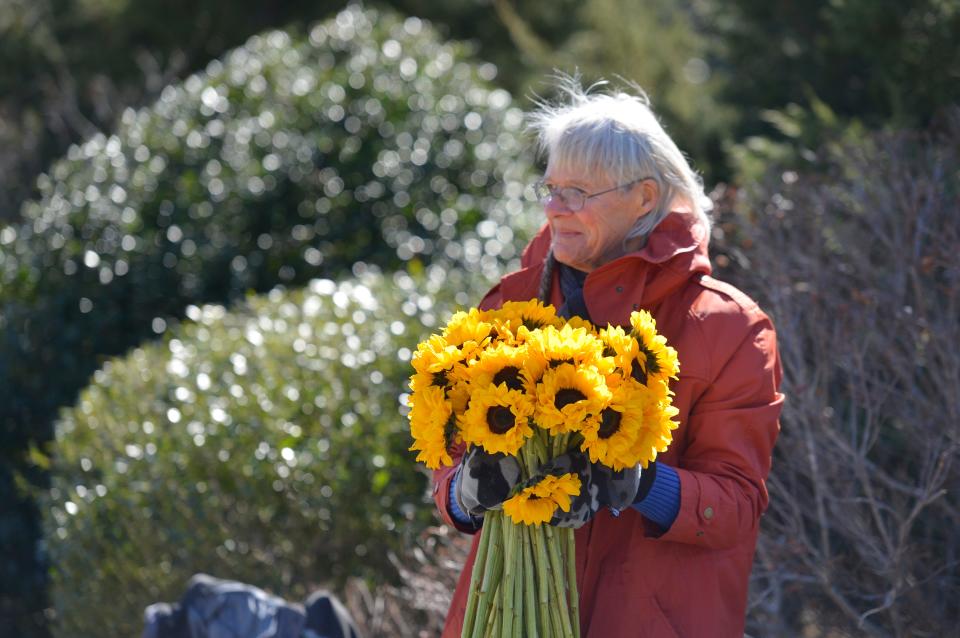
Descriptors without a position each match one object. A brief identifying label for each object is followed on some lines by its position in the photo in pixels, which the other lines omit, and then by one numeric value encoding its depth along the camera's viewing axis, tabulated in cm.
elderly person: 424
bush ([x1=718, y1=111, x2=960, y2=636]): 650
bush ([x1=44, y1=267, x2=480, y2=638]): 820
